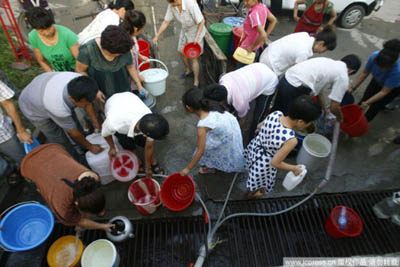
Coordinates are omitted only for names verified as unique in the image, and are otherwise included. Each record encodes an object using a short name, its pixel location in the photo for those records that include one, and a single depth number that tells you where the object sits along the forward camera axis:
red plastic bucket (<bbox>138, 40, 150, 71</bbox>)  4.11
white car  6.54
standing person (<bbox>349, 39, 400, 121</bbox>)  2.82
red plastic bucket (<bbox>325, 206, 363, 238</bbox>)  2.43
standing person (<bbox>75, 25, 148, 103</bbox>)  2.34
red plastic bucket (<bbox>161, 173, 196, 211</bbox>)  2.58
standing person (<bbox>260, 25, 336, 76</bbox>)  2.88
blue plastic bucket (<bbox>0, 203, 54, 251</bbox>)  2.26
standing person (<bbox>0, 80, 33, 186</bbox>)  2.31
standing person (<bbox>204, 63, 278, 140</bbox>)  2.75
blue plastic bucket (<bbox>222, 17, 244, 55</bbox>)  5.01
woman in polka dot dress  1.90
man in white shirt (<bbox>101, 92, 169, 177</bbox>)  2.07
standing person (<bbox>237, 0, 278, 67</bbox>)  3.38
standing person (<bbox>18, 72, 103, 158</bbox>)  2.14
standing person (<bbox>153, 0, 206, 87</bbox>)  3.68
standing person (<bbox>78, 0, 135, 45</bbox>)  2.95
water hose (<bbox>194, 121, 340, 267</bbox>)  2.19
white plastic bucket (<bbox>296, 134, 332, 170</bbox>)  2.94
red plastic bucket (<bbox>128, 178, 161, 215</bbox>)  2.54
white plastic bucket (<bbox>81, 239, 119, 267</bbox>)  2.13
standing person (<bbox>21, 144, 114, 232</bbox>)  1.81
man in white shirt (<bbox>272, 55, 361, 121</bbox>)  2.73
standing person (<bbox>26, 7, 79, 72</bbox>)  2.59
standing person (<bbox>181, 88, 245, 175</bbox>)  2.25
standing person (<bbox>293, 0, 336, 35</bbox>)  4.33
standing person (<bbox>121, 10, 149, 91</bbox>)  2.85
